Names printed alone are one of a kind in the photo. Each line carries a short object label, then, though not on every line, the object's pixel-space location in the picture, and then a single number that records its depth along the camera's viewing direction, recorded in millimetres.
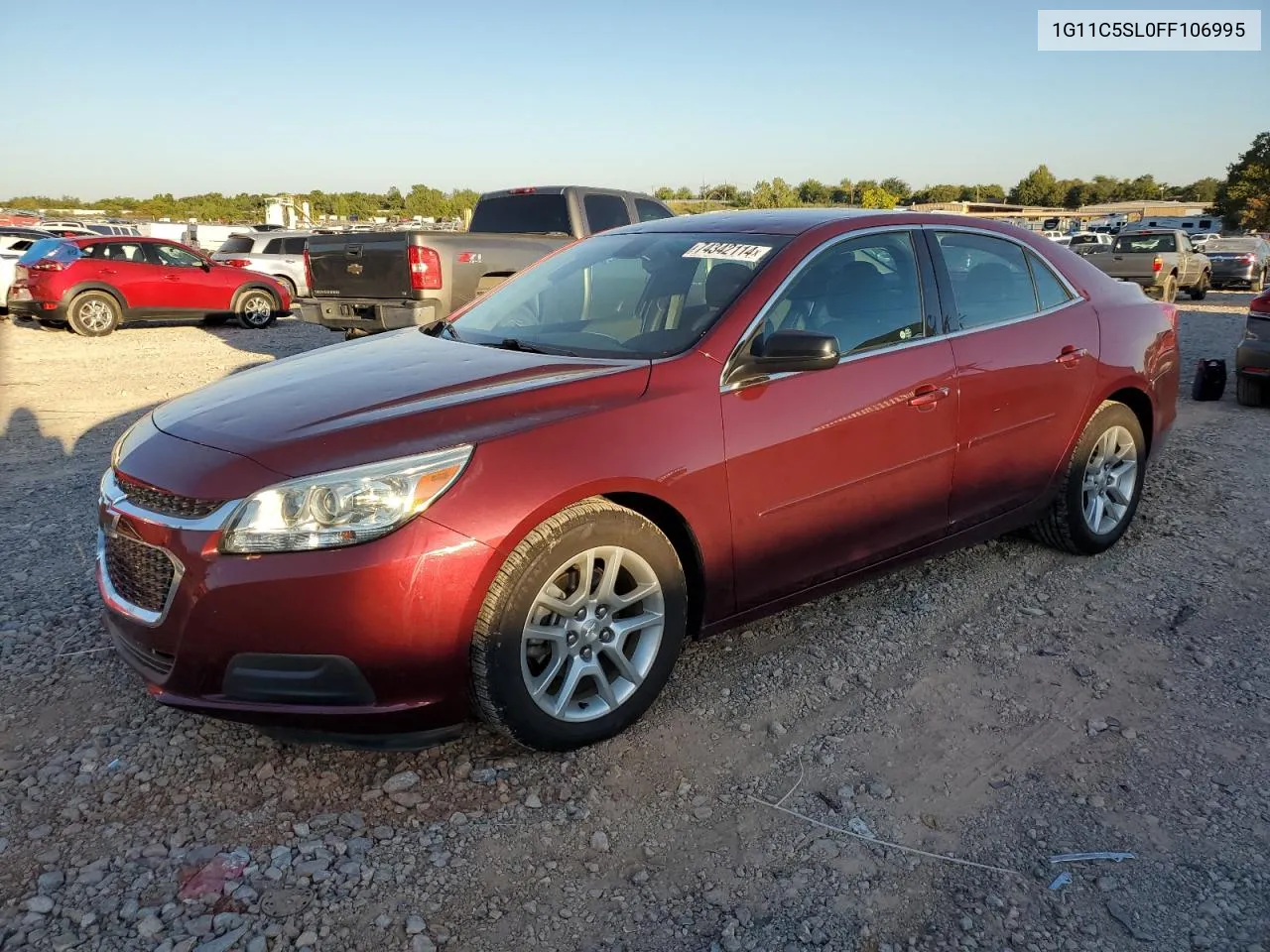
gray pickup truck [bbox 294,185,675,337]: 9117
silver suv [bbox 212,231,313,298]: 18391
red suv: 14039
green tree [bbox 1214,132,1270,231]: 64500
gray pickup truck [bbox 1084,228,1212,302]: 18750
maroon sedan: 2494
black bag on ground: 8750
